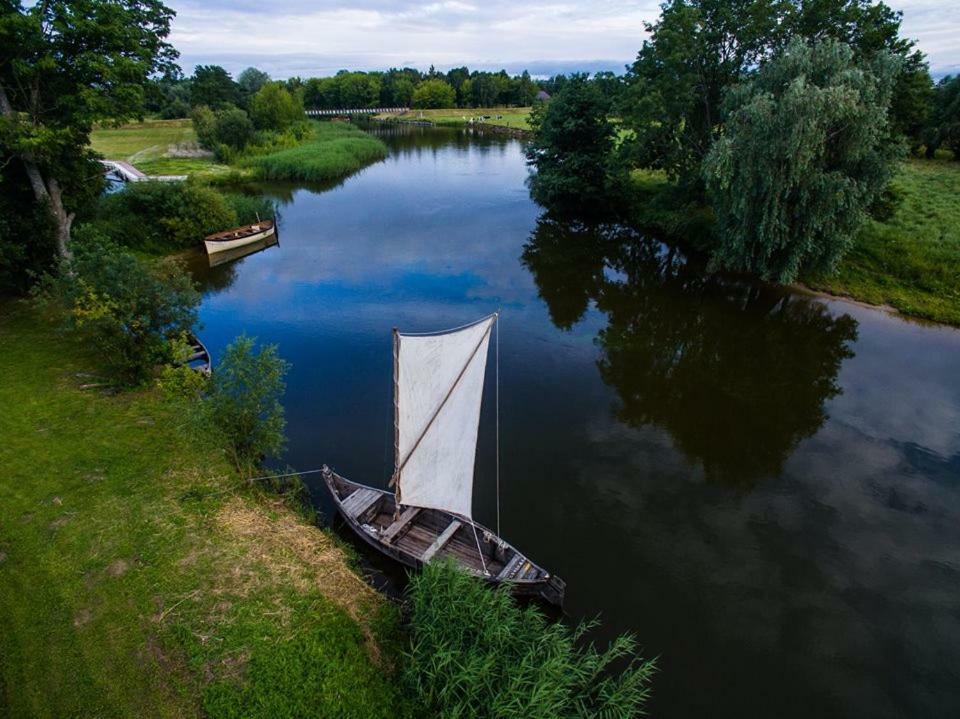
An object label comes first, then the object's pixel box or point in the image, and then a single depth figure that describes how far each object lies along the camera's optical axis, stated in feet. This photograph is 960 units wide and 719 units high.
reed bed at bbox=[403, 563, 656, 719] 30.78
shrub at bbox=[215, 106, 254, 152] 227.81
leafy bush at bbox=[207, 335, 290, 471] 47.88
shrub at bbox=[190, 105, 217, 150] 228.02
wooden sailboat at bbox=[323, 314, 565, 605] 39.52
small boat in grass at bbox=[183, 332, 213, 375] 69.02
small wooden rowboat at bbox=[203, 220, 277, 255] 122.31
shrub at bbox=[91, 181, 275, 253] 119.75
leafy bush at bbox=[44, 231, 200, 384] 59.36
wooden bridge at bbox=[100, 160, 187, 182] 176.55
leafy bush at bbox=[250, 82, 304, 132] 266.77
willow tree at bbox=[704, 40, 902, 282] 80.02
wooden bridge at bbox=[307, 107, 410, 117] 453.17
